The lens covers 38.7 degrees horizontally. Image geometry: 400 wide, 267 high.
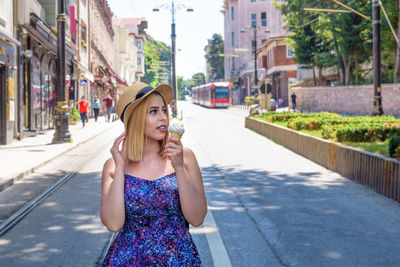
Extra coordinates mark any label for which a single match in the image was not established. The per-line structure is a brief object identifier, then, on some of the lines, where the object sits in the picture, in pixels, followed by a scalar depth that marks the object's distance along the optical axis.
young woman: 2.56
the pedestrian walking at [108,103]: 34.34
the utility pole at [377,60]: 20.11
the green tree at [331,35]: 37.04
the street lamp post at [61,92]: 18.75
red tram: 63.28
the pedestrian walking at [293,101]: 47.94
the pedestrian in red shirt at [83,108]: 28.92
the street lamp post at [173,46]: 40.52
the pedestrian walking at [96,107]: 35.44
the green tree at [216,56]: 130.50
